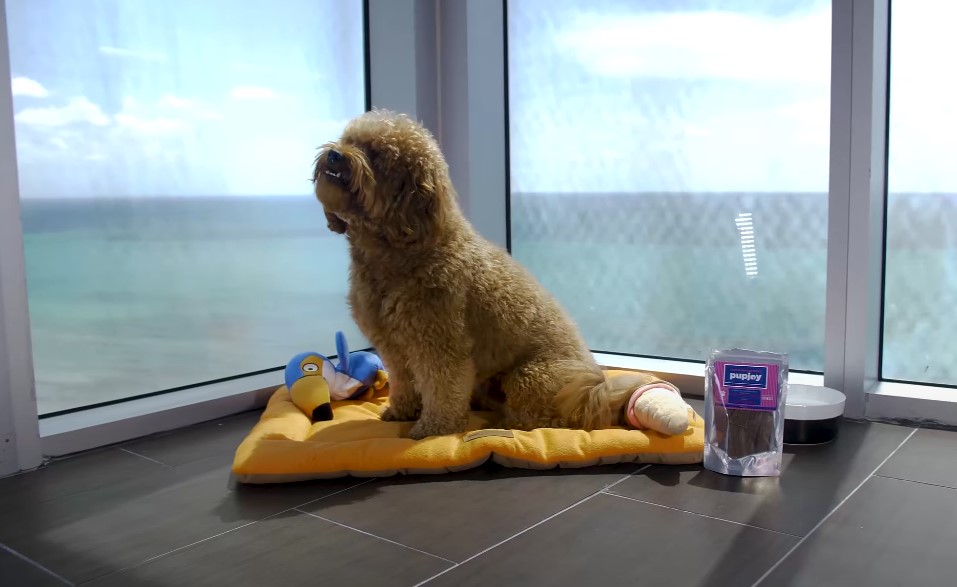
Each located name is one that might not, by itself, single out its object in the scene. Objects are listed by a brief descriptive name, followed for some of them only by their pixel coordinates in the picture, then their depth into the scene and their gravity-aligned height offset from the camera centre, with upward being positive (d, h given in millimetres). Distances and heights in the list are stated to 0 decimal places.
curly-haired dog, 2141 -239
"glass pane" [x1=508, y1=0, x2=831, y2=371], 2758 +191
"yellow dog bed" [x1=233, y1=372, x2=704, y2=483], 2020 -633
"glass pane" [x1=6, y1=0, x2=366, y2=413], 2377 +136
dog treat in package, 2010 -519
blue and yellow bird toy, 2520 -551
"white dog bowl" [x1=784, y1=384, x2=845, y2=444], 2248 -612
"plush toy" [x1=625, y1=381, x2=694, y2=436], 2115 -546
